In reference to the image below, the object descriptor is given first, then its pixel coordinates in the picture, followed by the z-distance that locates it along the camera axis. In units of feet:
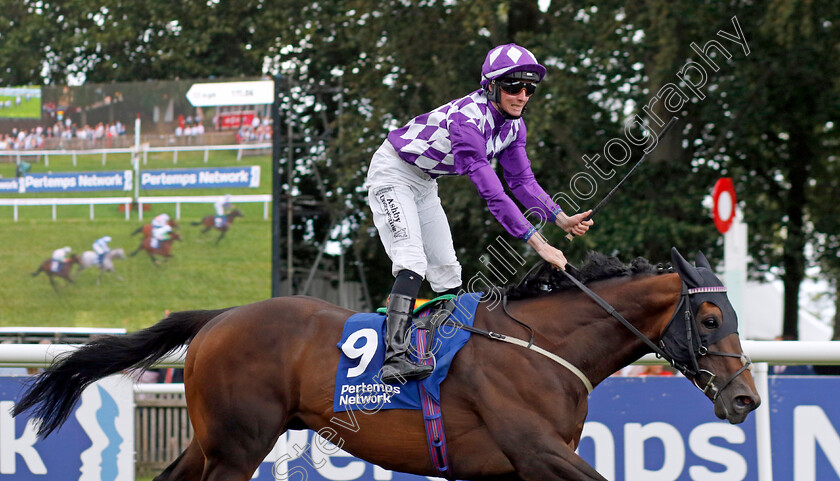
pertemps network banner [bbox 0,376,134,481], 30.91
